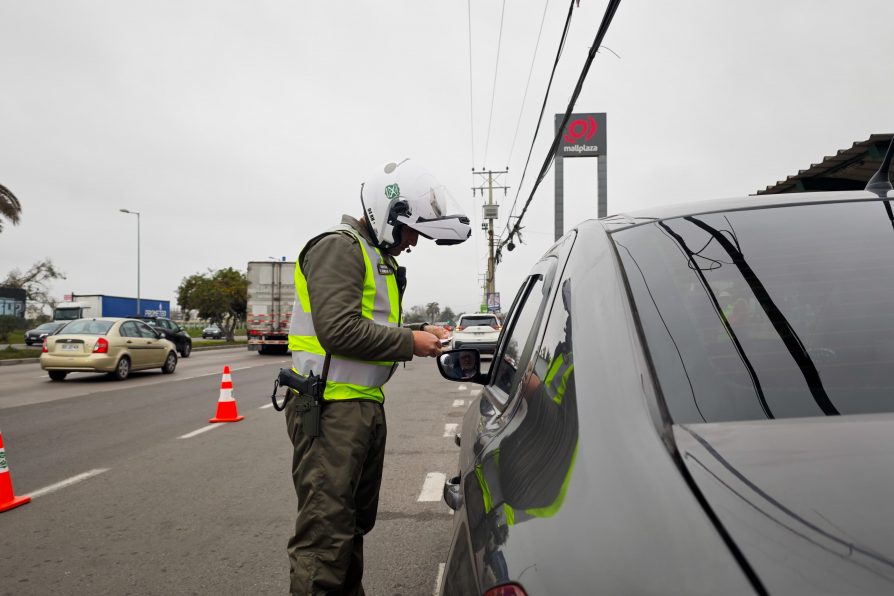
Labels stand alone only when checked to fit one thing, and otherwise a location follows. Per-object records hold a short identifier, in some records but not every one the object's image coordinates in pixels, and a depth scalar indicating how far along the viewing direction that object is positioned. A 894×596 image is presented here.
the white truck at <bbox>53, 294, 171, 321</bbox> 34.38
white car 16.66
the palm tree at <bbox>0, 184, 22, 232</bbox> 23.45
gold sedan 13.10
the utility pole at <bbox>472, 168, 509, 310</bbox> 45.53
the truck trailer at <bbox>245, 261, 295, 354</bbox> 23.64
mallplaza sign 32.75
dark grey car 0.80
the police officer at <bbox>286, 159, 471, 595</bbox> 2.12
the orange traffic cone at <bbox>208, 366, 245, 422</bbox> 8.22
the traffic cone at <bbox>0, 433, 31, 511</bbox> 4.41
